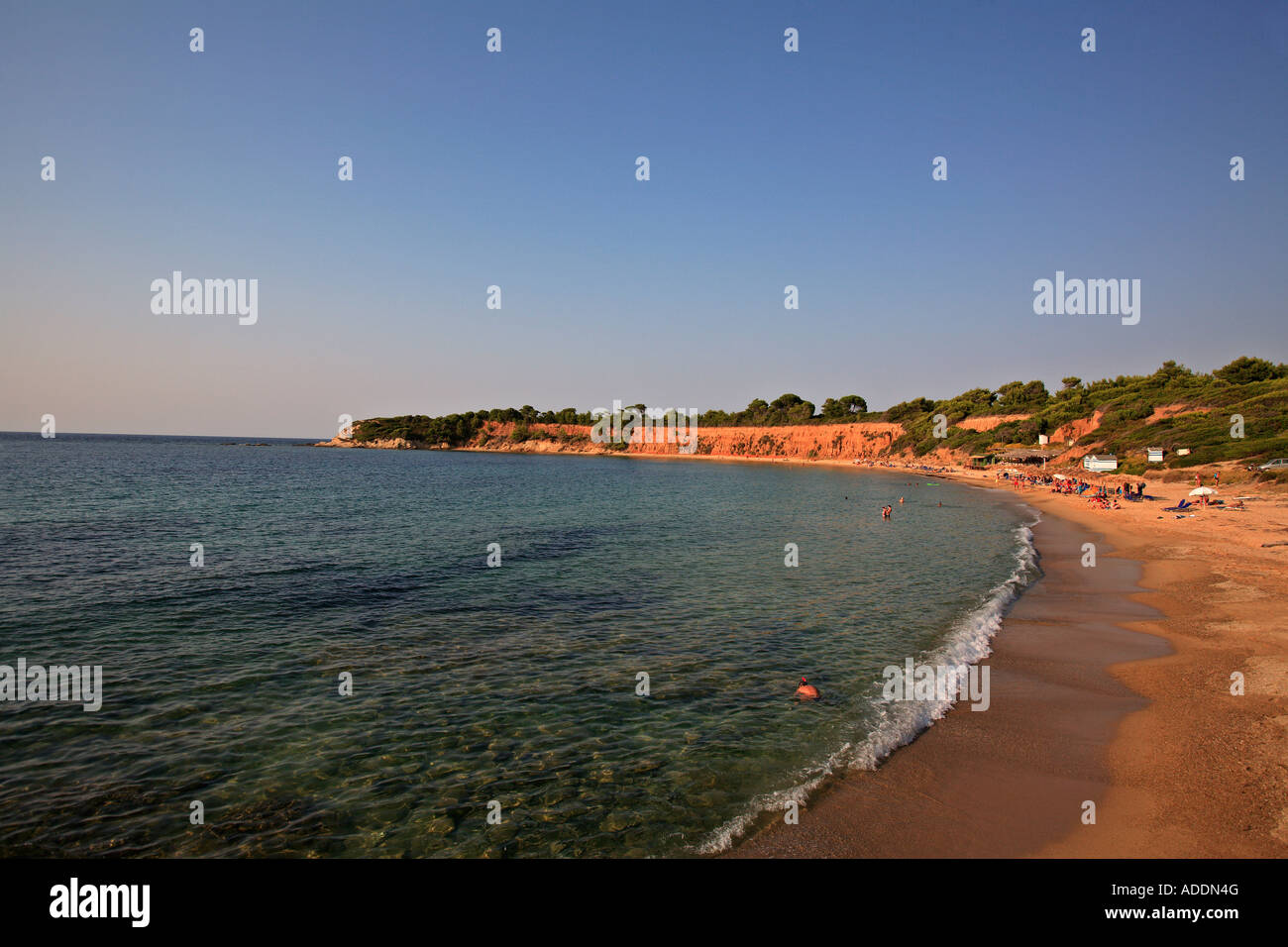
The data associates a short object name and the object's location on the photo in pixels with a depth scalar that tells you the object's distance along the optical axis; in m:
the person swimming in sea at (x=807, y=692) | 13.25
